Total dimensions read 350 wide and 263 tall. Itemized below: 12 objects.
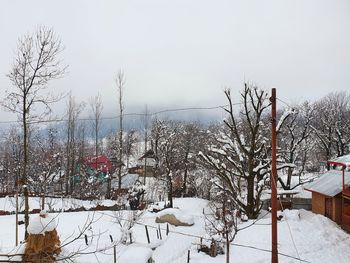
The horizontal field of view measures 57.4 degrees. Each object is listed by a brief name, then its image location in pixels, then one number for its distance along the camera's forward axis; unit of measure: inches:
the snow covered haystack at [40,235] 382.9
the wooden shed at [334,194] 755.4
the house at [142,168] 2420.9
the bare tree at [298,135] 1344.0
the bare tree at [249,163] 855.7
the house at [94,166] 1721.0
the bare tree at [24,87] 558.3
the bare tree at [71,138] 1708.7
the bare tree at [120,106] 1596.7
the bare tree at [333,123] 1505.9
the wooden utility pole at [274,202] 402.6
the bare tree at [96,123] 1787.6
